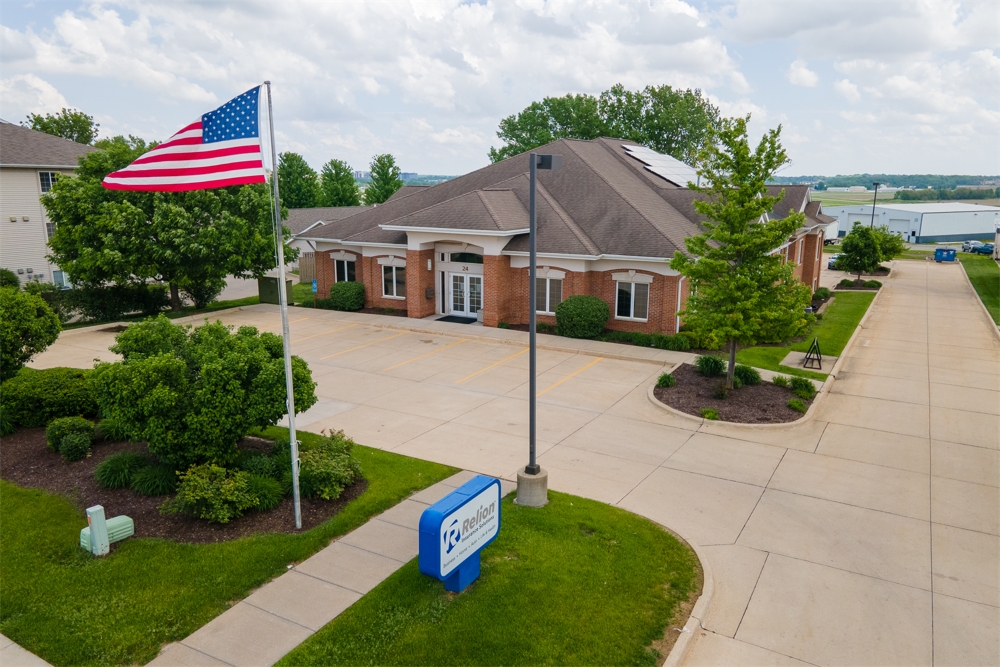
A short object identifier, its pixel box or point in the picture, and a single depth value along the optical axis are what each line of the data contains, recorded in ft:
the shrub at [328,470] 40.50
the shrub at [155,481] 40.50
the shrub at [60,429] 46.44
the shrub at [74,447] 45.29
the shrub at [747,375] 66.18
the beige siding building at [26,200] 124.67
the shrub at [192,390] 37.60
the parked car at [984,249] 242.99
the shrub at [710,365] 68.03
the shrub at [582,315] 85.66
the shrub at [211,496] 37.14
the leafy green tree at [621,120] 204.85
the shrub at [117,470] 41.57
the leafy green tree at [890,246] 164.76
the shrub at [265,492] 39.04
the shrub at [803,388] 62.85
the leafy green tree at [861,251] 153.38
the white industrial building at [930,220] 316.40
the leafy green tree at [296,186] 226.79
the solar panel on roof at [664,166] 118.62
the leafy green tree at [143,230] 88.99
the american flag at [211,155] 32.27
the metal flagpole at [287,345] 31.86
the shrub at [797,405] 58.70
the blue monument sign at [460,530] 29.37
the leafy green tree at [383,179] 233.14
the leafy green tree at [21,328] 51.26
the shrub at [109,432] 48.03
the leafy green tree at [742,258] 58.13
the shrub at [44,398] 50.67
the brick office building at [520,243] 87.25
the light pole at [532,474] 39.04
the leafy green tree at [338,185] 230.68
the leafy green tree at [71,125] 205.01
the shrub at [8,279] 107.72
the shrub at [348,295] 103.19
